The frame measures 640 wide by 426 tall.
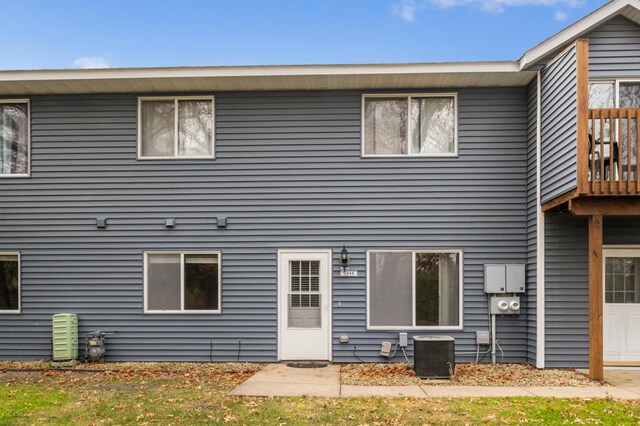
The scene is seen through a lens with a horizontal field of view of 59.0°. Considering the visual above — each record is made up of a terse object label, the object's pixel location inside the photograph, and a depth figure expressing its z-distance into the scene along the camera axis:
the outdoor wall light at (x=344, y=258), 9.75
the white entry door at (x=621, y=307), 9.25
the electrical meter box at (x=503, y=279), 9.55
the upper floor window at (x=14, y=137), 10.23
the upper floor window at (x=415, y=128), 9.95
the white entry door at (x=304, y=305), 9.80
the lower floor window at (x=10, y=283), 10.07
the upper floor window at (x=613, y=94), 8.94
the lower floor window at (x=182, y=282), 9.91
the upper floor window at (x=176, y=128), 10.10
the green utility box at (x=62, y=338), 9.63
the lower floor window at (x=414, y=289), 9.77
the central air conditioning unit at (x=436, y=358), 8.41
